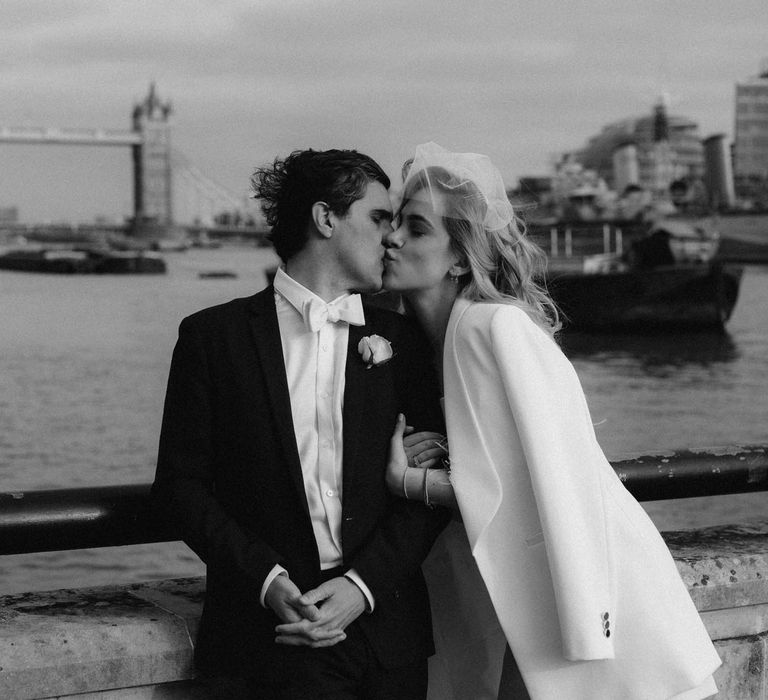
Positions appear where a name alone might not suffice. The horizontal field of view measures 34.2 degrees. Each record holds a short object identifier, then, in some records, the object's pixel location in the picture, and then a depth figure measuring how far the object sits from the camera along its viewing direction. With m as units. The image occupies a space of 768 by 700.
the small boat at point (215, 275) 56.06
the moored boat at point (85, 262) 61.41
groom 1.59
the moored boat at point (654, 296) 27.11
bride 1.59
